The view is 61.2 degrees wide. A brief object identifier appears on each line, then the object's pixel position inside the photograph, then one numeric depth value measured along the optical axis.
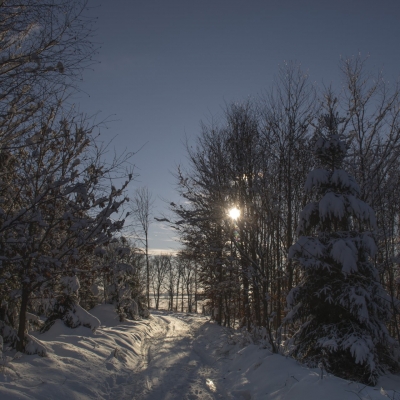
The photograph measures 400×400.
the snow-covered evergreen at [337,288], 7.37
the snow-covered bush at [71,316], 11.93
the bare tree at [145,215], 31.36
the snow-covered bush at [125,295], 20.04
